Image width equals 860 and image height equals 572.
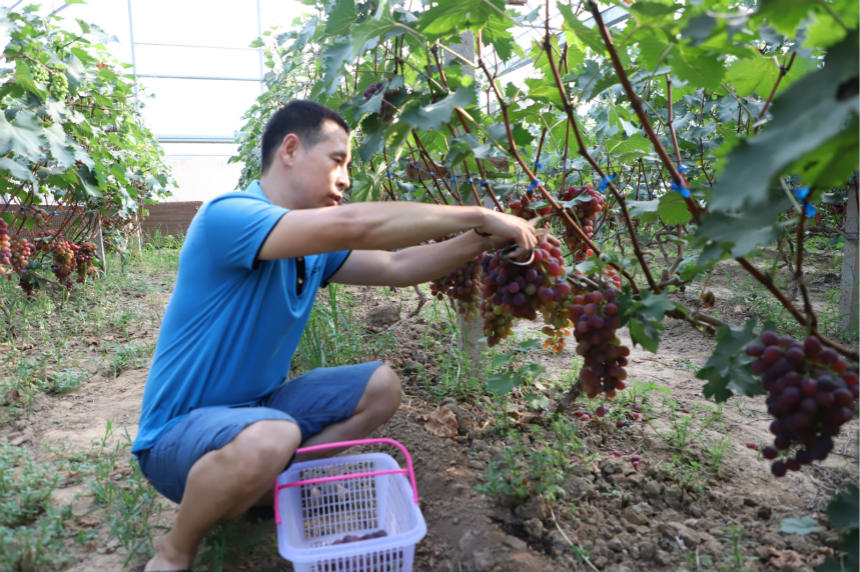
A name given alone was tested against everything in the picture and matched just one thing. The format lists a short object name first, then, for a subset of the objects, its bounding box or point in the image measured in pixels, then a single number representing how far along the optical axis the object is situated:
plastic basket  1.64
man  1.73
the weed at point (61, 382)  3.37
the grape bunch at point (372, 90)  1.83
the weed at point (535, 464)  1.98
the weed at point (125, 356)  3.77
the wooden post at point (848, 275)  3.64
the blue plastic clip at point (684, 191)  1.45
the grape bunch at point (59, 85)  3.77
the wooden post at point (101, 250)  6.17
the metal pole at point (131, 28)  13.72
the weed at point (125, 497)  2.02
